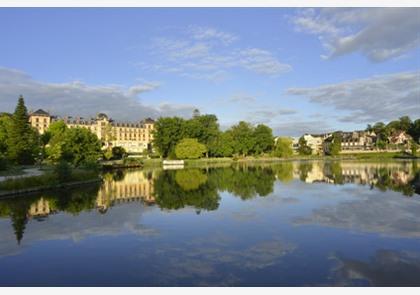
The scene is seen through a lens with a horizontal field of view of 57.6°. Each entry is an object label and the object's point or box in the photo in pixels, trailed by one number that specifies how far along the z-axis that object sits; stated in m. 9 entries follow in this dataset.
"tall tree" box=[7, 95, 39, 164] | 41.69
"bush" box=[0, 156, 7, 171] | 32.12
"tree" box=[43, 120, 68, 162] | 40.75
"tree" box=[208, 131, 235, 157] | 90.81
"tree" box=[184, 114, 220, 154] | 88.69
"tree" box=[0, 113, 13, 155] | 43.31
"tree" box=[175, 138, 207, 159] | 80.19
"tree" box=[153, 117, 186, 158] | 85.75
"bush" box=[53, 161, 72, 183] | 28.92
